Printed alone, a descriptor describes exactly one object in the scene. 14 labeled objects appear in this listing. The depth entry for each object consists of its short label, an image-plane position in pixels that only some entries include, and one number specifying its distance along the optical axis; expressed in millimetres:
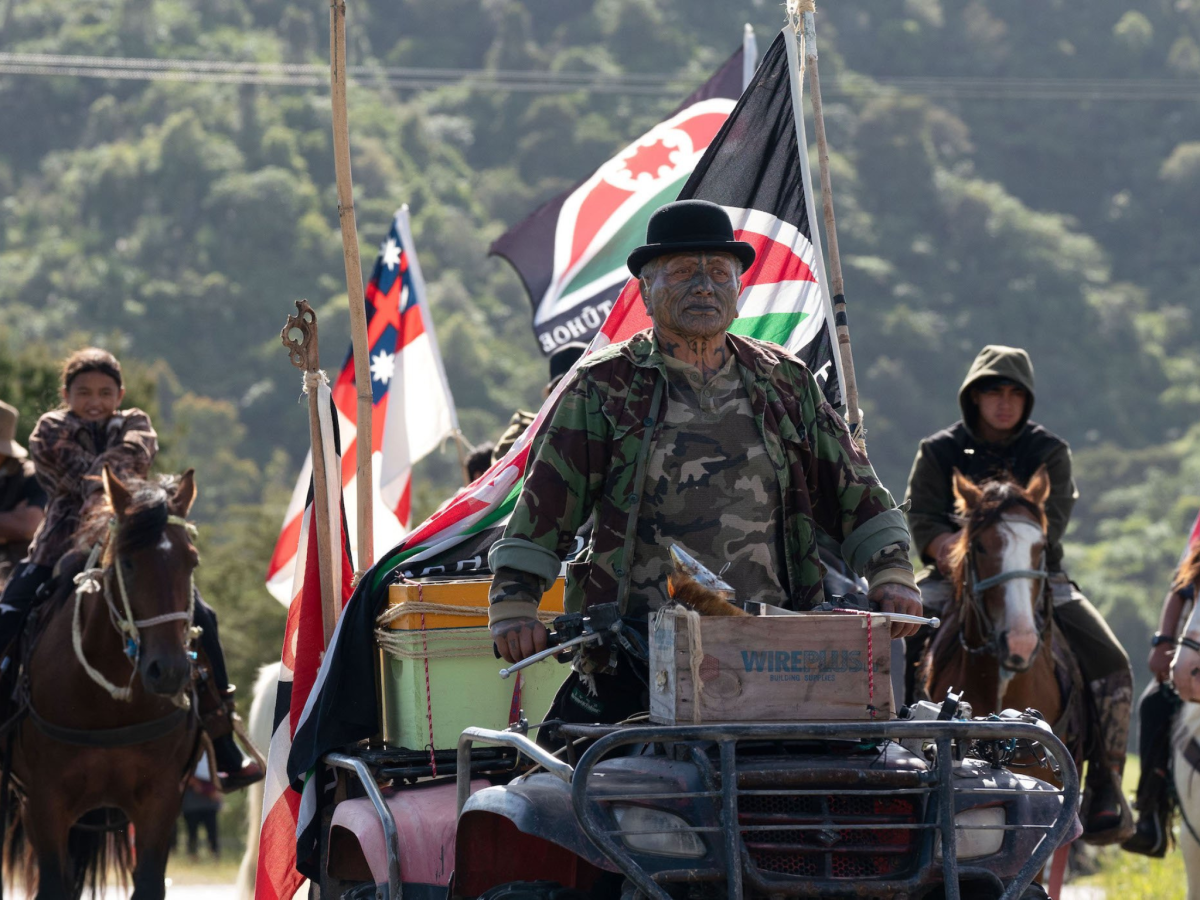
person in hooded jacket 18234
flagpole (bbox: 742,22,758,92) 24922
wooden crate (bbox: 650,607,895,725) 8391
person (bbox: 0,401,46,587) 21297
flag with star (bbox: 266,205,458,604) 25812
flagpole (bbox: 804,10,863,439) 13547
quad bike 8133
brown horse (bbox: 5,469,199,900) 17187
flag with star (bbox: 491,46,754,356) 24172
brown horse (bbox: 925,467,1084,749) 16078
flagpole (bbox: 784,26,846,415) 14055
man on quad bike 9953
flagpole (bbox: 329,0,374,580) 13836
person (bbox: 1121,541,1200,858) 20047
